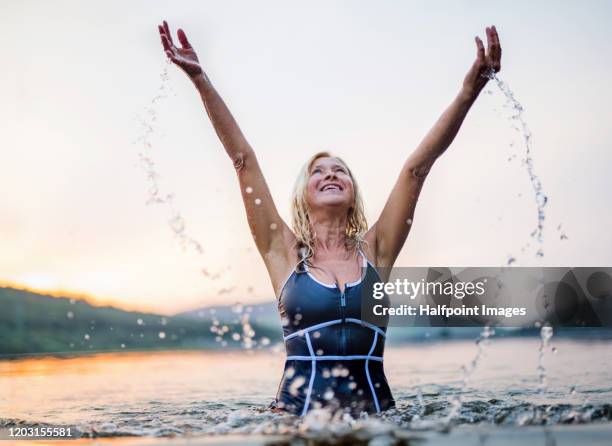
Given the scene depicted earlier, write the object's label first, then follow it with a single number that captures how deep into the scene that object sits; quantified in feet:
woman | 9.89
